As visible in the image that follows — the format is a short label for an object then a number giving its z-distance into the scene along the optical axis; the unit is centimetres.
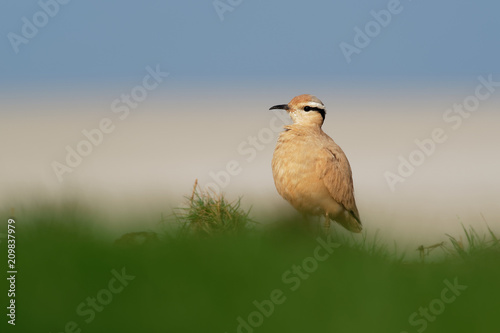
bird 2058
